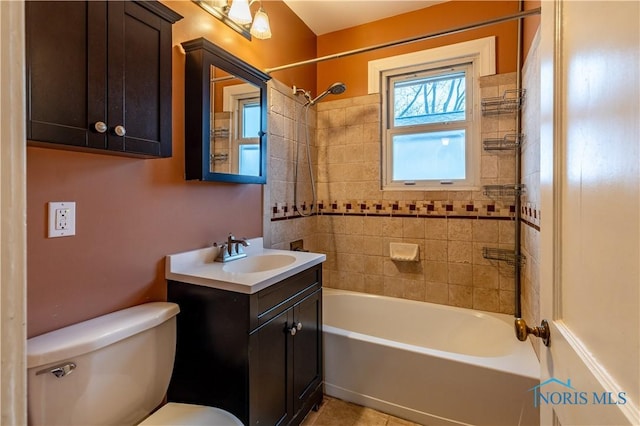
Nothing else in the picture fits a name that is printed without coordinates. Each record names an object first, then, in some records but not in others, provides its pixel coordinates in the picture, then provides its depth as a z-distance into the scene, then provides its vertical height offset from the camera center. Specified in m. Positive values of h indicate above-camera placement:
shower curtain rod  1.47 +0.97
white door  0.43 +0.00
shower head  2.28 +0.92
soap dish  2.38 -0.33
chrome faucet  1.66 -0.21
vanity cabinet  1.26 -0.62
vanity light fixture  1.67 +1.12
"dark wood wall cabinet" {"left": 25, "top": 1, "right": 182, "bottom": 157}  0.87 +0.45
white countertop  1.27 -0.28
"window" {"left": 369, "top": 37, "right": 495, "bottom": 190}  2.24 +0.76
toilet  0.92 -0.55
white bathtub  1.51 -0.90
